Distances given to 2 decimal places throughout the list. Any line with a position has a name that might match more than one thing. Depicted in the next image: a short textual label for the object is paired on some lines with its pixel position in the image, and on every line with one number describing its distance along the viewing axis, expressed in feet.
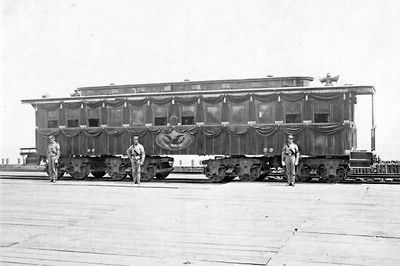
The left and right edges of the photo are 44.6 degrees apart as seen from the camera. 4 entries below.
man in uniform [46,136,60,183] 62.18
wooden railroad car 60.64
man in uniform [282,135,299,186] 54.75
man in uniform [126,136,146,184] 59.36
